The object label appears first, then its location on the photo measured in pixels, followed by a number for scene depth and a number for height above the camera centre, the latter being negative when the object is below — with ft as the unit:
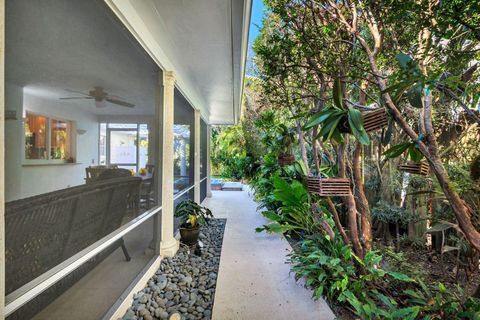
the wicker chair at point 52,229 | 3.56 -1.44
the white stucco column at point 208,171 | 24.84 -1.68
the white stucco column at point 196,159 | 17.04 -0.22
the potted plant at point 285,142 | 11.56 +0.79
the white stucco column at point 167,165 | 9.62 -0.39
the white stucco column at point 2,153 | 3.10 +0.01
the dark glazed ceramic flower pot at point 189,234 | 10.91 -3.75
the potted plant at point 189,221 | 10.95 -3.19
